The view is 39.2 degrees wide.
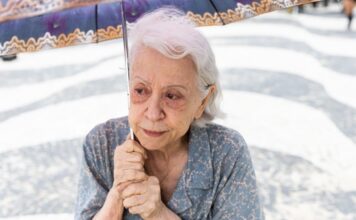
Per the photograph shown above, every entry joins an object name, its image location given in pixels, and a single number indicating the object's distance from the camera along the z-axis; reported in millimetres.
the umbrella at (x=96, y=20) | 1441
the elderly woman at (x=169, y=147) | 1342
